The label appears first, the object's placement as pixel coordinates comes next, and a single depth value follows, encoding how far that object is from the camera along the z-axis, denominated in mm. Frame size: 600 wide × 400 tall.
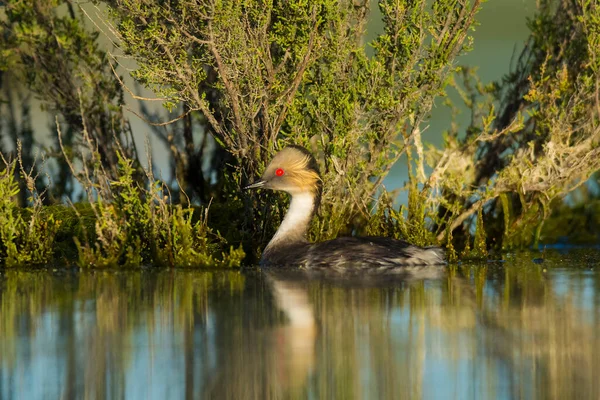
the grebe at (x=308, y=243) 12492
